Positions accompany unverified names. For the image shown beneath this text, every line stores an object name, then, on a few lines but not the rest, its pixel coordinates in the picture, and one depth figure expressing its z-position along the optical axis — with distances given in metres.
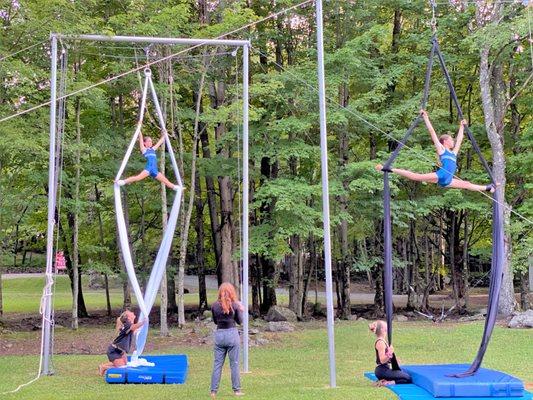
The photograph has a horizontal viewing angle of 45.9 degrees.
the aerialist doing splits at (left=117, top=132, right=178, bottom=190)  9.63
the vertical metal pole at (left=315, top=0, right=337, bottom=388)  8.55
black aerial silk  7.91
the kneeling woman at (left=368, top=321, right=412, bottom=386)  8.14
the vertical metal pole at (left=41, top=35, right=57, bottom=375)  9.62
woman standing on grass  7.24
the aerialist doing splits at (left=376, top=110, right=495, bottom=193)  8.05
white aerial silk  9.20
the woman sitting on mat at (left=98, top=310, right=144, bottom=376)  9.48
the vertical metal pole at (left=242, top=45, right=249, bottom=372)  10.19
